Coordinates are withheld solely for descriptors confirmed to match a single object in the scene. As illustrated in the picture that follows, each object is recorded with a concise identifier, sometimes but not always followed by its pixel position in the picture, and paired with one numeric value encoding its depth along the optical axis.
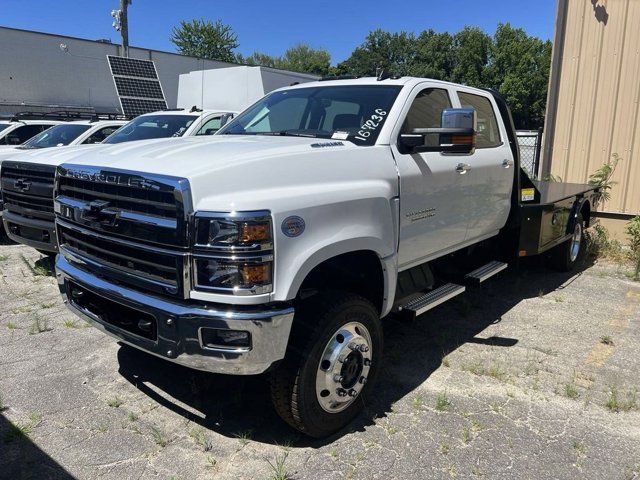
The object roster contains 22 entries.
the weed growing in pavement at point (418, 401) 3.58
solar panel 13.96
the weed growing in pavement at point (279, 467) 2.83
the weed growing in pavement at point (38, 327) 4.72
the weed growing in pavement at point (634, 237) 7.58
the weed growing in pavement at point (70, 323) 4.86
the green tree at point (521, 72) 59.09
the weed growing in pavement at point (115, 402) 3.54
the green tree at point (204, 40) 60.50
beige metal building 8.17
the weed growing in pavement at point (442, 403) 3.55
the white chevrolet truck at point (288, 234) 2.63
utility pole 19.64
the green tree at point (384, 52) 68.50
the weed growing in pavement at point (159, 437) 3.14
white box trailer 12.81
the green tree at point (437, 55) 64.62
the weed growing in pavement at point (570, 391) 3.77
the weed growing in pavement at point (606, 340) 4.73
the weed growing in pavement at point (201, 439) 3.12
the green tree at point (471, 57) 62.91
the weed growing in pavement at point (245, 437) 3.17
